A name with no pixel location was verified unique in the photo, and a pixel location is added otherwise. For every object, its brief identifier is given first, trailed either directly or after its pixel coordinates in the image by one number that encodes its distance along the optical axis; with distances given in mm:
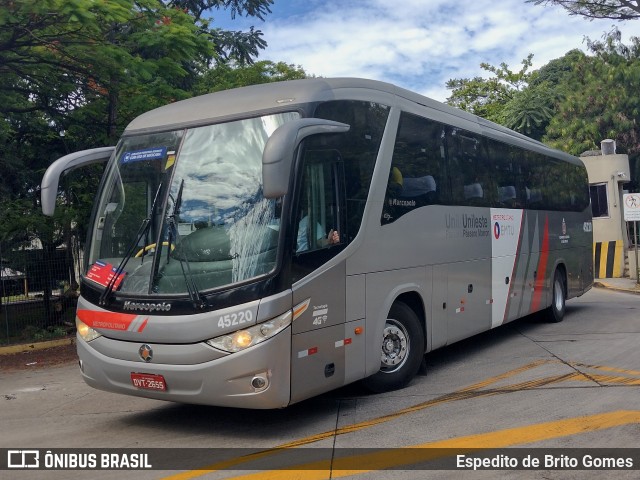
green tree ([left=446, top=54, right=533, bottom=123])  48312
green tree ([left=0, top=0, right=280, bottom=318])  12125
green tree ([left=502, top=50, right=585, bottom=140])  35938
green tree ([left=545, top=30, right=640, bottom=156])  31297
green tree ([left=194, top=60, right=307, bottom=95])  22359
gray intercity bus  6230
